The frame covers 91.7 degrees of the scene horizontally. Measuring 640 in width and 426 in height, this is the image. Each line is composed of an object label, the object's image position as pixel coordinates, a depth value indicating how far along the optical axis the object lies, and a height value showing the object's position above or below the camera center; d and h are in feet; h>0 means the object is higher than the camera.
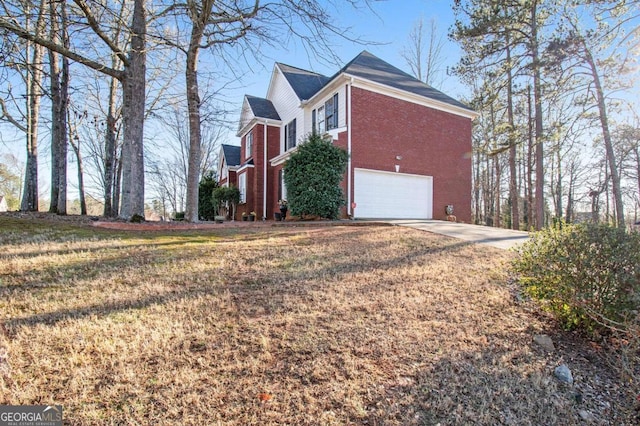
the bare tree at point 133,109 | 24.95 +8.91
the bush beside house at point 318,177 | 33.40 +4.05
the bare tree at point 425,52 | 69.40 +36.67
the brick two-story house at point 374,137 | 39.86 +11.37
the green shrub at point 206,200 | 69.87 +3.26
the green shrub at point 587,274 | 9.98 -2.05
